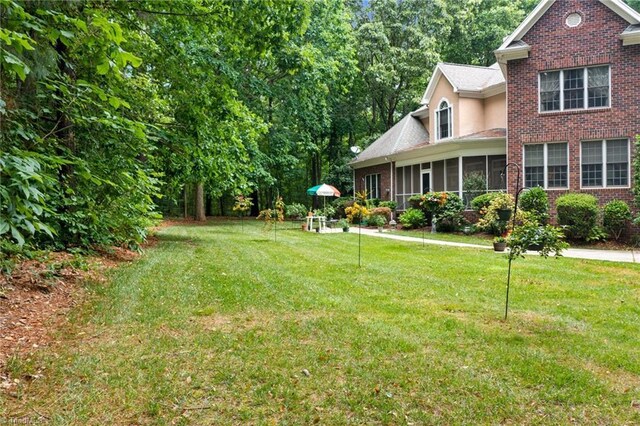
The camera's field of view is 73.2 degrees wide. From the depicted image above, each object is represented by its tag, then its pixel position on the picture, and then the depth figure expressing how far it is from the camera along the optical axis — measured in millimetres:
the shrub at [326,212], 19697
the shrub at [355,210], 9942
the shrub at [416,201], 17897
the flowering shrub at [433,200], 15531
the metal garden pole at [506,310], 4792
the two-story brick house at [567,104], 13508
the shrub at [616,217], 12507
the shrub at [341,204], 23891
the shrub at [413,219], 17344
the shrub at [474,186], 16328
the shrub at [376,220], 18109
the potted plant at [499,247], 10812
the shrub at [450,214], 16141
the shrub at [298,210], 20292
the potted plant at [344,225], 17453
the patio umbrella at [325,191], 18969
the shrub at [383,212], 19844
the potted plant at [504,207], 12766
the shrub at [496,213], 11734
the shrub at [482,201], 14805
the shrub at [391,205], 20709
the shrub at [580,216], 12453
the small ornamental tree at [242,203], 13656
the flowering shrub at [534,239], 4750
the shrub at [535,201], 13825
